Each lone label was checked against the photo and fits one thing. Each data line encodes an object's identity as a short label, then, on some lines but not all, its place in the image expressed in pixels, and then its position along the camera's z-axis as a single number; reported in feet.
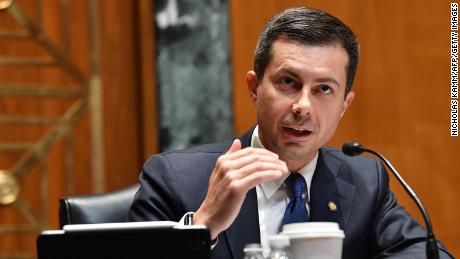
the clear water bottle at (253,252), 15.67
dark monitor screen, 15.48
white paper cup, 15.87
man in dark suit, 16.94
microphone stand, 16.20
